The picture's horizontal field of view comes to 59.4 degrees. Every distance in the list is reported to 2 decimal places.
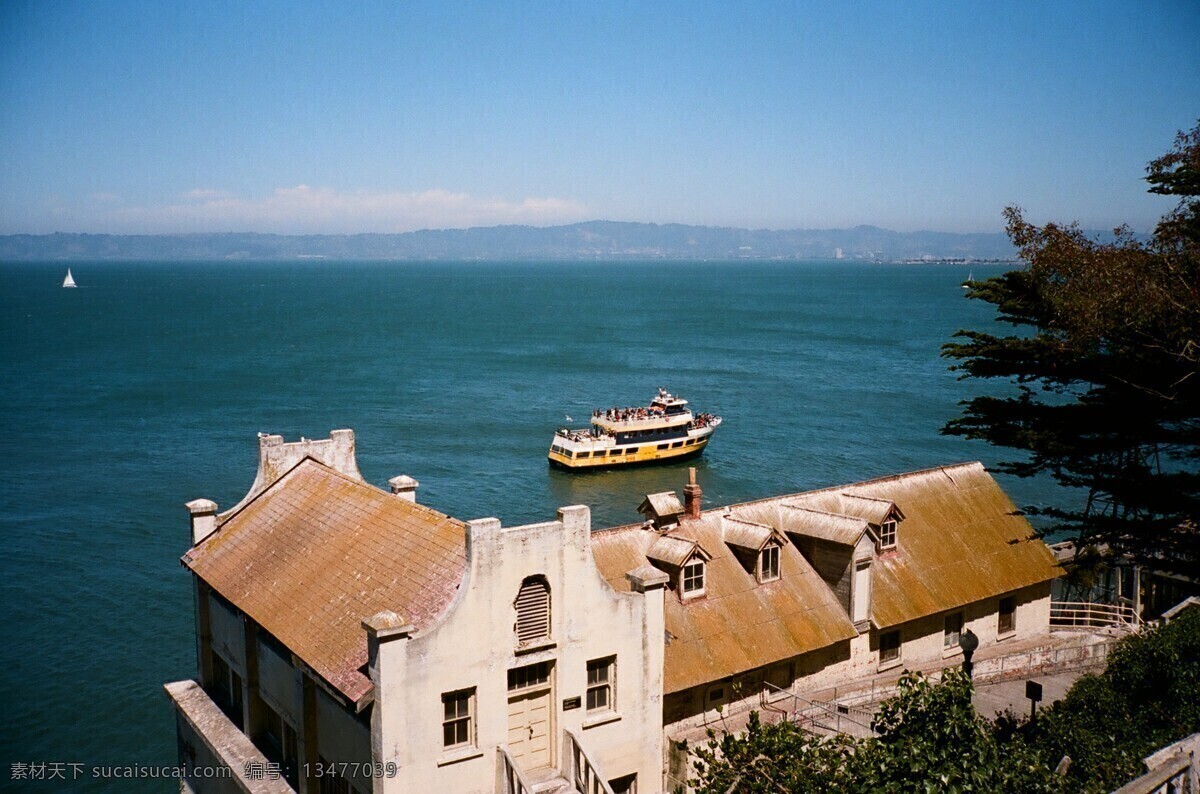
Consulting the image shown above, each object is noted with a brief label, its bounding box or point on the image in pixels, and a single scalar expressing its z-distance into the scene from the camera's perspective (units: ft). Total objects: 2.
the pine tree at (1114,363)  67.72
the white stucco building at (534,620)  64.85
